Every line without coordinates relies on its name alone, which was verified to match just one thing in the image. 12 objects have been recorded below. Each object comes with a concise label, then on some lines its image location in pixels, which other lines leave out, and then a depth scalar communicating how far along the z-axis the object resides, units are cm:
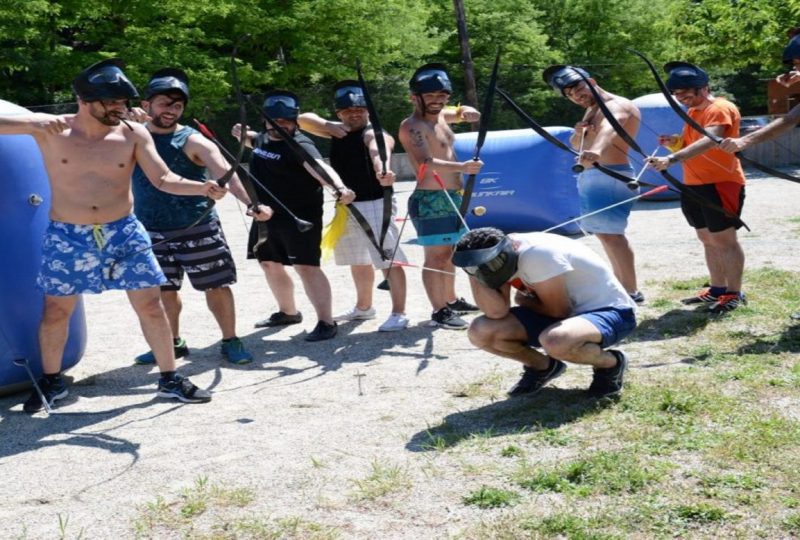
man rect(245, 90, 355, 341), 655
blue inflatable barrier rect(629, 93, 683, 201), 1270
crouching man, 433
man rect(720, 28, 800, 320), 534
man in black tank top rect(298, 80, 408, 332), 659
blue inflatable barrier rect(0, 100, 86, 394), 515
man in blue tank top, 572
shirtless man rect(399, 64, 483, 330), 644
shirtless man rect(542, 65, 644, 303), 653
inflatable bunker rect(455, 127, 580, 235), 1062
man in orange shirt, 622
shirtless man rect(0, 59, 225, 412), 485
